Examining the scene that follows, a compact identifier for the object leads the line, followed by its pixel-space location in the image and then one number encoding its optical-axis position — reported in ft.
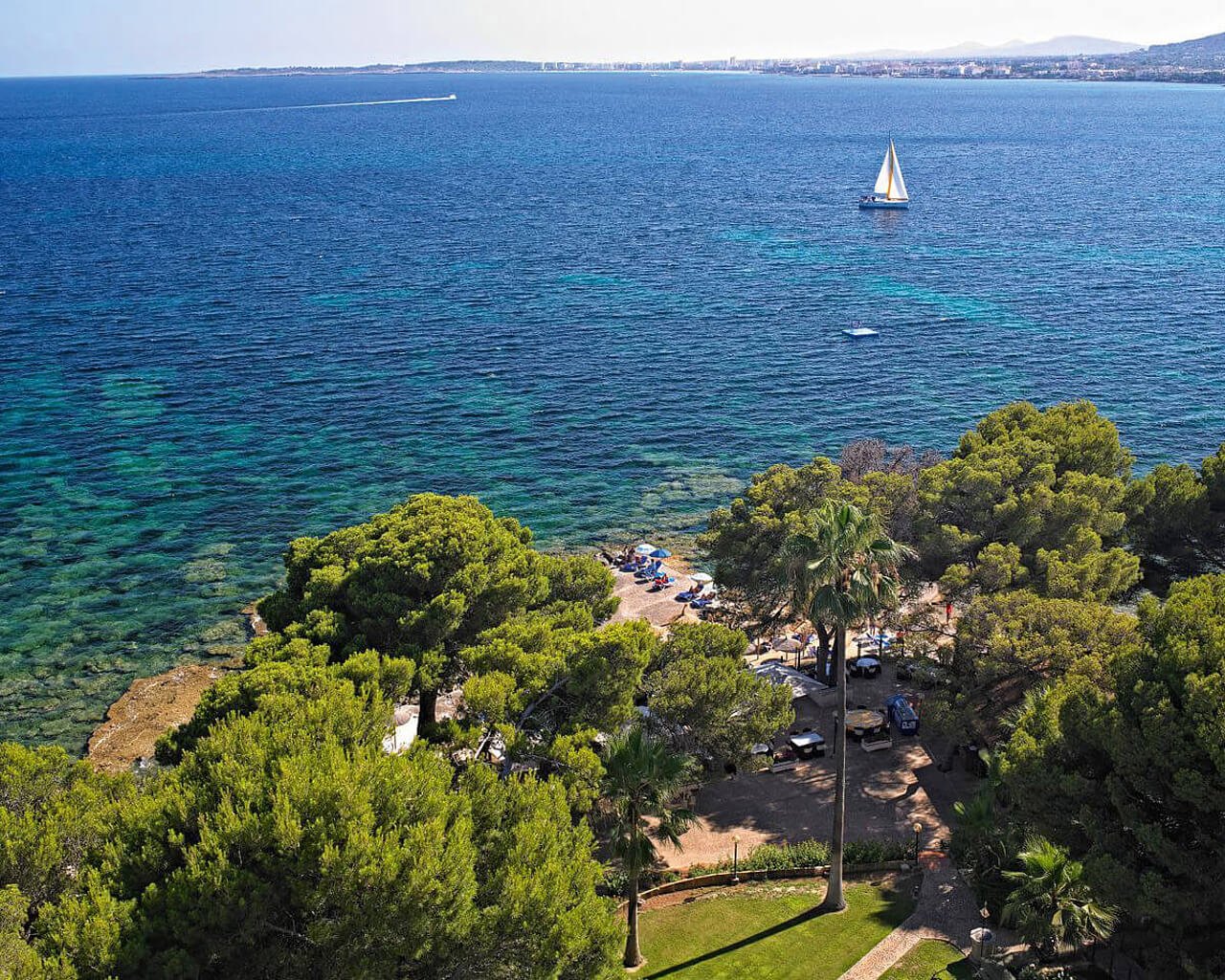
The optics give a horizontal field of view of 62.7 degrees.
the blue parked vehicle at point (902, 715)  137.28
